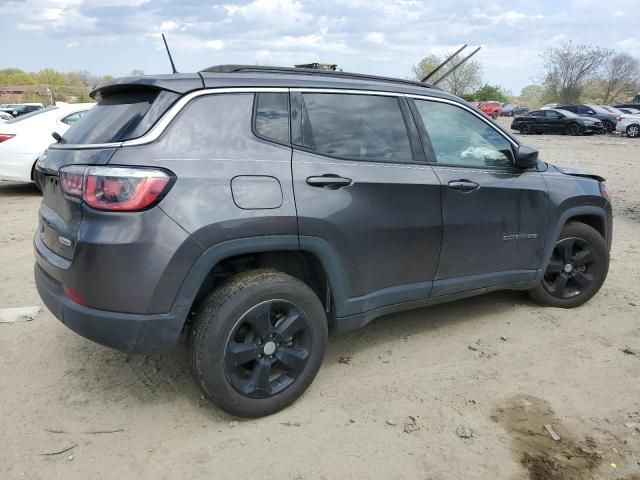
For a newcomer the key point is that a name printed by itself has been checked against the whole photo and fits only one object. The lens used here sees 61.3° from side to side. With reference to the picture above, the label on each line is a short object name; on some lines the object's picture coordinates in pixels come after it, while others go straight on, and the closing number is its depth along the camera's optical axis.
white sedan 8.61
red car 44.23
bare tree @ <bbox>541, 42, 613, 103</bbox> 56.87
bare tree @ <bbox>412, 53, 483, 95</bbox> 55.97
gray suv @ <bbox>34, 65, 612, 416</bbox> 2.56
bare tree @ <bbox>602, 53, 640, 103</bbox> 61.47
